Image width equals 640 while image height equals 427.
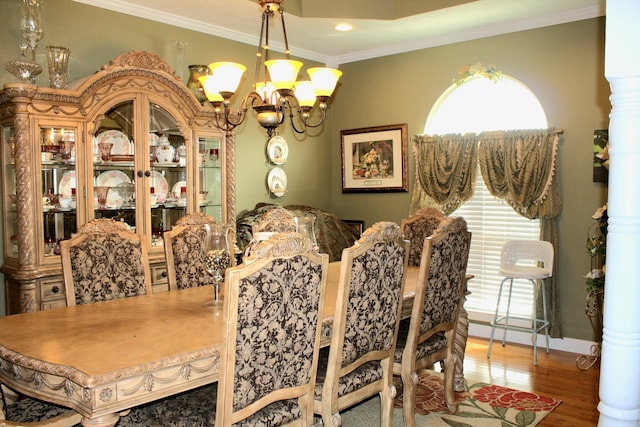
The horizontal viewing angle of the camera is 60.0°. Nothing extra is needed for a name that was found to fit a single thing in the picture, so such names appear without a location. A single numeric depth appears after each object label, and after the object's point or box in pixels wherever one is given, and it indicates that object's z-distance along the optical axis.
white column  1.89
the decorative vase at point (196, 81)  4.37
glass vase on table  2.60
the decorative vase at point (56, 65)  3.47
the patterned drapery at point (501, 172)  4.54
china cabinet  3.29
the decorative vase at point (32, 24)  3.46
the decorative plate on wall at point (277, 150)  5.34
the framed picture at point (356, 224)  5.71
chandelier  2.75
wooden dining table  1.70
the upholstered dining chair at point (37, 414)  2.01
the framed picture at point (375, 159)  5.51
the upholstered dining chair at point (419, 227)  3.89
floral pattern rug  3.21
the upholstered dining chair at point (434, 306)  2.75
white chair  4.36
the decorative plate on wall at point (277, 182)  5.33
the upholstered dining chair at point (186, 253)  3.15
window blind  4.86
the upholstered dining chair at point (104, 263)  2.71
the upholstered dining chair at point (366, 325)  2.25
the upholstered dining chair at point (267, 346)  1.82
